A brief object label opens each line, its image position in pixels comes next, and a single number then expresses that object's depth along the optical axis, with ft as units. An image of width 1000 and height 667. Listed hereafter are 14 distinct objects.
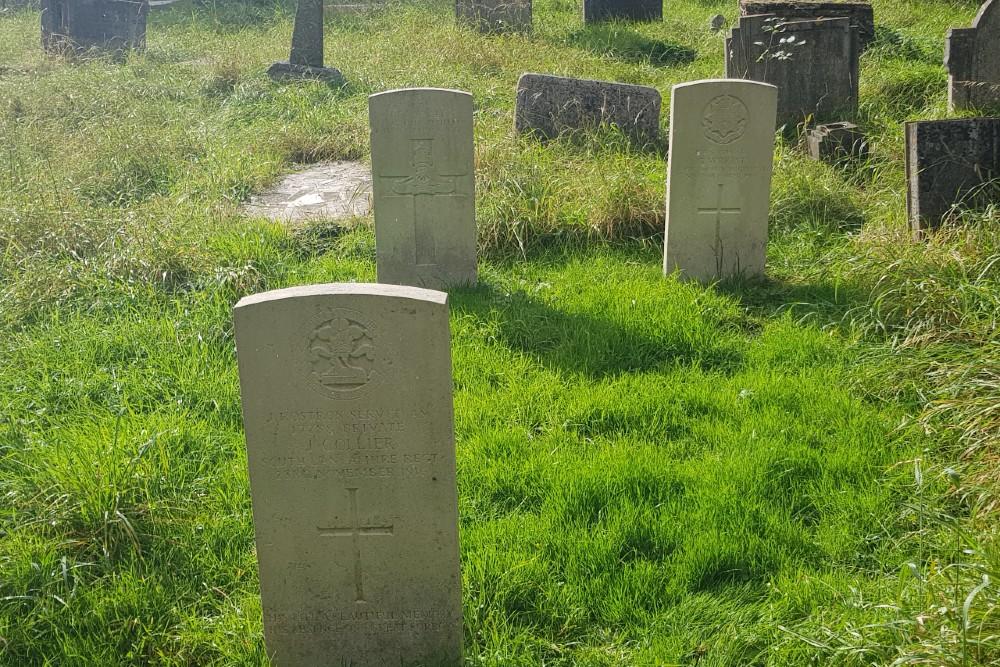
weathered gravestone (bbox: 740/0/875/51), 34.71
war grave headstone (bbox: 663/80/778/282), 19.83
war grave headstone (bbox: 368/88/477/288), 19.88
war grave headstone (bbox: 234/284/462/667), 9.37
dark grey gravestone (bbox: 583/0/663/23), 46.70
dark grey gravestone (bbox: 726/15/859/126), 29.78
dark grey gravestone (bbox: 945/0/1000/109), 28.94
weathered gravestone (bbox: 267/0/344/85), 40.11
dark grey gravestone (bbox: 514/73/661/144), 28.84
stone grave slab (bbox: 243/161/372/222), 26.00
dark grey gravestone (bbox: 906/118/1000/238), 20.51
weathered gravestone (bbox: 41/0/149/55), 47.67
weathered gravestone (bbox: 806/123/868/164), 26.63
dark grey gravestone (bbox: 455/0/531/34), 44.14
